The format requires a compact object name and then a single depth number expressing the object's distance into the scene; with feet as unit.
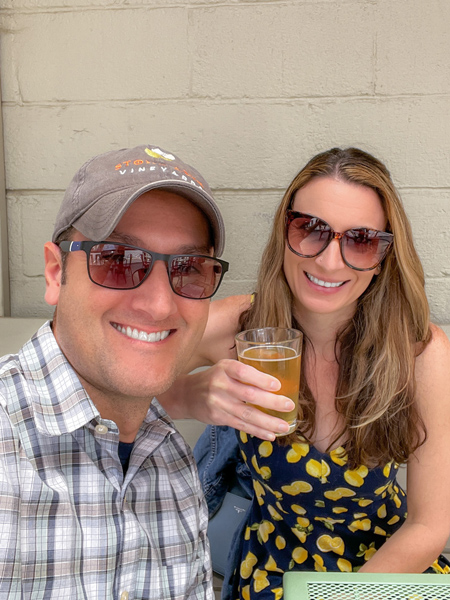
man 3.57
